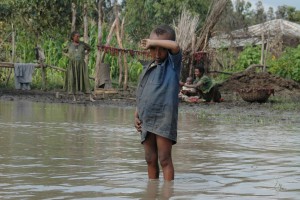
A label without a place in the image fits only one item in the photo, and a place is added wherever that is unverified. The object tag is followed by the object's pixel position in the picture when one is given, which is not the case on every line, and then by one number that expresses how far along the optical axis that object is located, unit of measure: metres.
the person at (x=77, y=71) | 16.70
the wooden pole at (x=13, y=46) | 22.14
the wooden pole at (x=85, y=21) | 19.68
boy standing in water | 5.24
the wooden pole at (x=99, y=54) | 19.50
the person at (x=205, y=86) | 17.08
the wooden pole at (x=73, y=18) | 20.42
